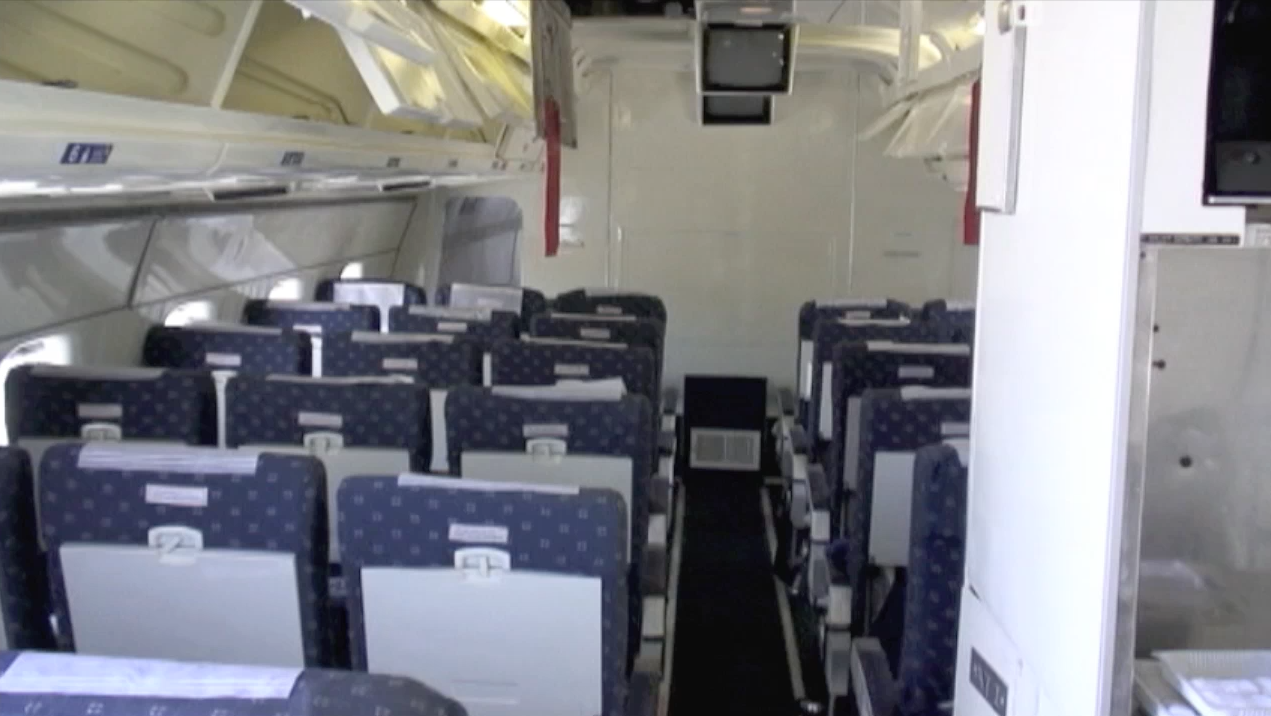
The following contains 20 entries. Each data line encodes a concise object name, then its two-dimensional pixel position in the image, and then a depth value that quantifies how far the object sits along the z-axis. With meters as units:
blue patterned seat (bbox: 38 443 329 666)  3.06
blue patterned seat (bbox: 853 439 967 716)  3.26
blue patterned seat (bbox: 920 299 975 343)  8.38
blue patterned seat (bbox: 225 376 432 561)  4.32
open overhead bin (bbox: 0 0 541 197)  2.73
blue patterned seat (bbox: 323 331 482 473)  5.78
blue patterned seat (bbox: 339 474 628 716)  2.96
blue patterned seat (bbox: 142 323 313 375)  5.88
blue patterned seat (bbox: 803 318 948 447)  6.63
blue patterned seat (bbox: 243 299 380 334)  7.36
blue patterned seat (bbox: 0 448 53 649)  3.19
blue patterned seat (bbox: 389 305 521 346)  7.32
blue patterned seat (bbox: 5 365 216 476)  4.37
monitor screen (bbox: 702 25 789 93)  8.45
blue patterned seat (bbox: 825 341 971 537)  5.57
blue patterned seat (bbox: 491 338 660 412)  5.62
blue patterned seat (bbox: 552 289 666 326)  8.81
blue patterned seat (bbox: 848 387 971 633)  4.53
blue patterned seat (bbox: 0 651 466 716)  1.61
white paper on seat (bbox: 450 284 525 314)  9.30
